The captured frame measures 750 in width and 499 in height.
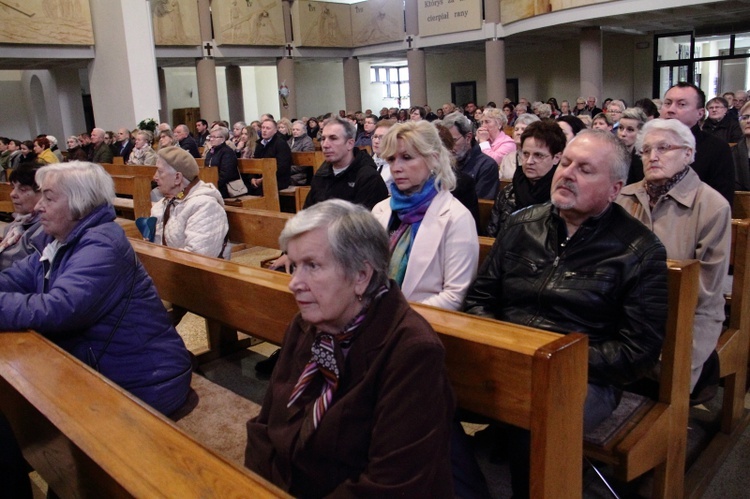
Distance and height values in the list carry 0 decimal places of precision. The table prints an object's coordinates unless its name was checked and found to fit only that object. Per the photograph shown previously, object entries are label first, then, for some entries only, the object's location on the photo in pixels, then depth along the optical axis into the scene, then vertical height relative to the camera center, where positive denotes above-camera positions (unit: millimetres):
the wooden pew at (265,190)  7375 -689
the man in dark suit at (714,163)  3625 -312
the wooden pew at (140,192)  6090 -513
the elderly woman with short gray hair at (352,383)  1426 -599
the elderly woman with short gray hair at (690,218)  2604 -458
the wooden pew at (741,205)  3888 -595
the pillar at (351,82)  21359 +1430
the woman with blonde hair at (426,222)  2510 -398
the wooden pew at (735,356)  2733 -1078
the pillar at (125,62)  12461 +1482
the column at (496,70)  17016 +1268
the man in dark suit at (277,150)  8125 -255
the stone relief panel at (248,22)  17812 +3080
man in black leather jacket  2037 -524
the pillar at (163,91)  20719 +1441
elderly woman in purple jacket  2188 -543
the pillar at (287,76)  19750 +1607
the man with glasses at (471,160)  4719 -294
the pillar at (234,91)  21125 +1345
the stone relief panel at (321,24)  19672 +3187
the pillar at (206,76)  17656 +1582
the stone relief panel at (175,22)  16719 +2941
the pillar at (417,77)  19312 +1345
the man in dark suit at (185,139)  10338 -71
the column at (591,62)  15438 +1207
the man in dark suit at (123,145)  10766 -113
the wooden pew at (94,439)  1278 -667
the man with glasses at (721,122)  7324 -186
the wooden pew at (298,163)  8078 -445
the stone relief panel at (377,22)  19562 +3145
